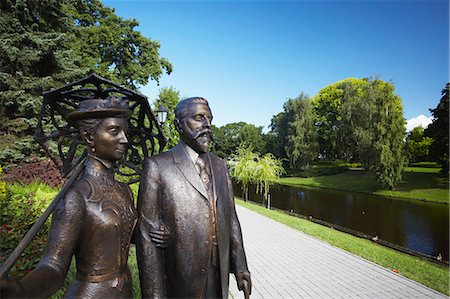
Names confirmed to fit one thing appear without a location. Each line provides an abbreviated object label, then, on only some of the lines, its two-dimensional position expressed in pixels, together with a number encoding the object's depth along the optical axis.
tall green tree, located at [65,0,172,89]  17.14
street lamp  9.55
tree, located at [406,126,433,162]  40.44
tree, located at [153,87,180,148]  24.35
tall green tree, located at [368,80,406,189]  25.86
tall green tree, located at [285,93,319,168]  37.41
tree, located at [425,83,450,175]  27.25
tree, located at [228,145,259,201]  21.27
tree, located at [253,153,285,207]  20.36
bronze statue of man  1.97
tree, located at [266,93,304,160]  40.75
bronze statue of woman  1.51
